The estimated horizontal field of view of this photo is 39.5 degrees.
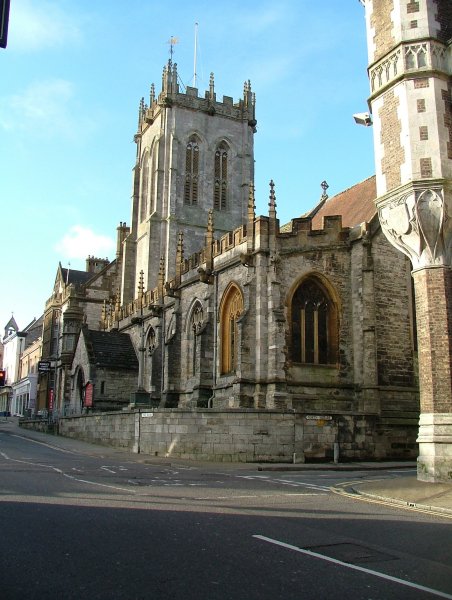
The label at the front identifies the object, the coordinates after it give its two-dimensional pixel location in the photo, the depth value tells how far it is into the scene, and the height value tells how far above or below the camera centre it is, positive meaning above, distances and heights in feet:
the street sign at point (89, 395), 130.52 +4.98
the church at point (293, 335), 83.41 +12.75
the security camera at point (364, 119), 57.00 +26.94
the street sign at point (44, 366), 181.47 +14.93
